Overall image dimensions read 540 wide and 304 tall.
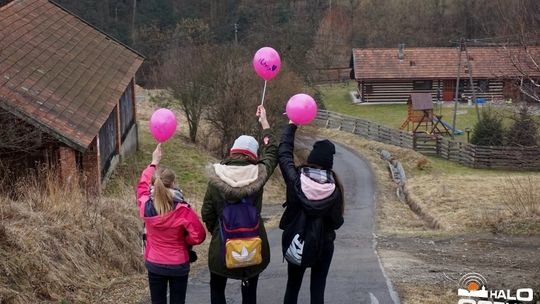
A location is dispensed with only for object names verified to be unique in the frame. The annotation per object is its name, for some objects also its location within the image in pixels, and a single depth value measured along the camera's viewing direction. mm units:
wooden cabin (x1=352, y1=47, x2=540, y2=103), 53125
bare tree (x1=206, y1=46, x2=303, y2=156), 24703
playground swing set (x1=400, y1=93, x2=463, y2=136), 40062
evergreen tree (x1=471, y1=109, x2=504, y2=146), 34375
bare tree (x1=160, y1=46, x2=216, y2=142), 26391
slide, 40256
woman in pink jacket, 5570
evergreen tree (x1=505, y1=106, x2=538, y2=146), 32062
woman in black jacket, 5590
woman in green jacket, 5398
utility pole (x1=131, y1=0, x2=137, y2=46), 61334
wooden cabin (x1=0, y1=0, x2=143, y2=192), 13336
